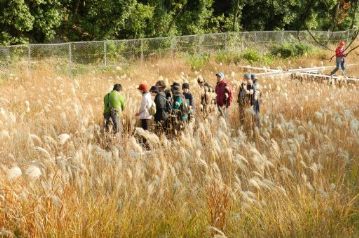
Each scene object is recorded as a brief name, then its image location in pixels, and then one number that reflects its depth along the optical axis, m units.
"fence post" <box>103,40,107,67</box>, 20.77
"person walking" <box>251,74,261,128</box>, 9.95
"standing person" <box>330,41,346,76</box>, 19.20
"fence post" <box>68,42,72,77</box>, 19.13
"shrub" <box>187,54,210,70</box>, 21.16
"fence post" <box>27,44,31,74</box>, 18.08
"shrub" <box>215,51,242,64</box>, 23.22
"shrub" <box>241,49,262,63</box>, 24.23
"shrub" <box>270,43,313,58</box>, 26.24
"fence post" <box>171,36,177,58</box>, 23.58
